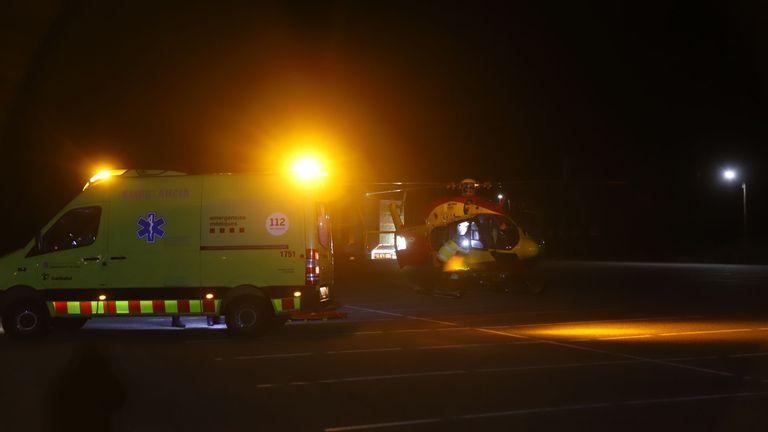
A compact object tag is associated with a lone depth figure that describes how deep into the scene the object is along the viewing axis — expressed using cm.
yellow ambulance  1427
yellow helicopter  2423
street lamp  4998
